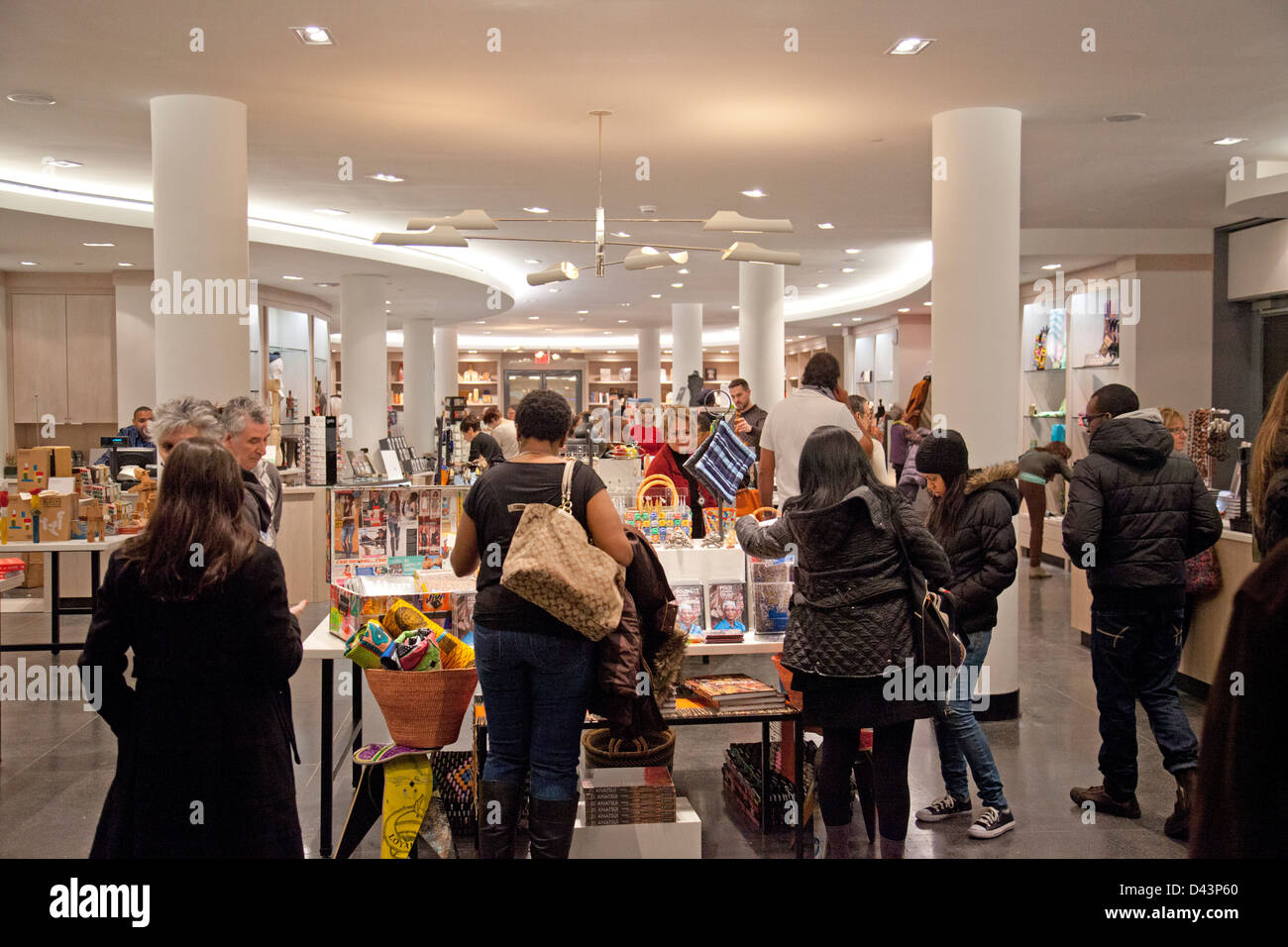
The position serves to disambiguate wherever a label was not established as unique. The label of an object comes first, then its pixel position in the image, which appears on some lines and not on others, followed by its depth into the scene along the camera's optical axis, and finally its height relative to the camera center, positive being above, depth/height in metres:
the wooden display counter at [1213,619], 5.85 -1.09
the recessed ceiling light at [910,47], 5.12 +1.92
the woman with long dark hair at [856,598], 3.42 -0.56
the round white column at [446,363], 23.97 +1.61
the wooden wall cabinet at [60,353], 12.70 +0.96
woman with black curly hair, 3.30 -0.72
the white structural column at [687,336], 18.28 +1.72
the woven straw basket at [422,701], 3.73 -0.97
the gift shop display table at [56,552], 6.42 -0.77
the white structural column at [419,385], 18.88 +0.86
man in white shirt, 5.41 +0.08
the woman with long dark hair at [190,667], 2.54 -0.58
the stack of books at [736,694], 3.92 -1.00
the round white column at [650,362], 23.48 +1.62
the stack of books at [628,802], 3.83 -1.37
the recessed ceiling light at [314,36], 4.98 +1.93
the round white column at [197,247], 6.00 +1.07
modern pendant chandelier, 6.64 +1.31
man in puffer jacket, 4.25 -0.51
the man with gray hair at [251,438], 4.06 -0.03
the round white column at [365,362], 12.80 +0.88
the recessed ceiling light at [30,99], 6.18 +2.00
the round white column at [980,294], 6.16 +0.82
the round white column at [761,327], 12.92 +1.31
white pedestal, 3.75 -1.49
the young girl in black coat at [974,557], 4.07 -0.49
